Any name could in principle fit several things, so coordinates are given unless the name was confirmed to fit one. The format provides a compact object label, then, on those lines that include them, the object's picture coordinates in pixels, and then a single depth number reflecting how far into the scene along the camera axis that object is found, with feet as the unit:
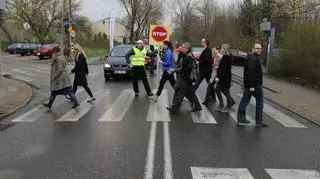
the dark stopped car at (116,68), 71.46
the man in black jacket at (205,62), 43.60
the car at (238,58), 125.59
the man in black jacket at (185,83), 40.01
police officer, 50.67
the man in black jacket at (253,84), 34.60
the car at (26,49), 182.80
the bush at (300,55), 69.41
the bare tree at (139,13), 213.62
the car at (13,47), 188.24
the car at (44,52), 148.66
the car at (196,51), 123.61
